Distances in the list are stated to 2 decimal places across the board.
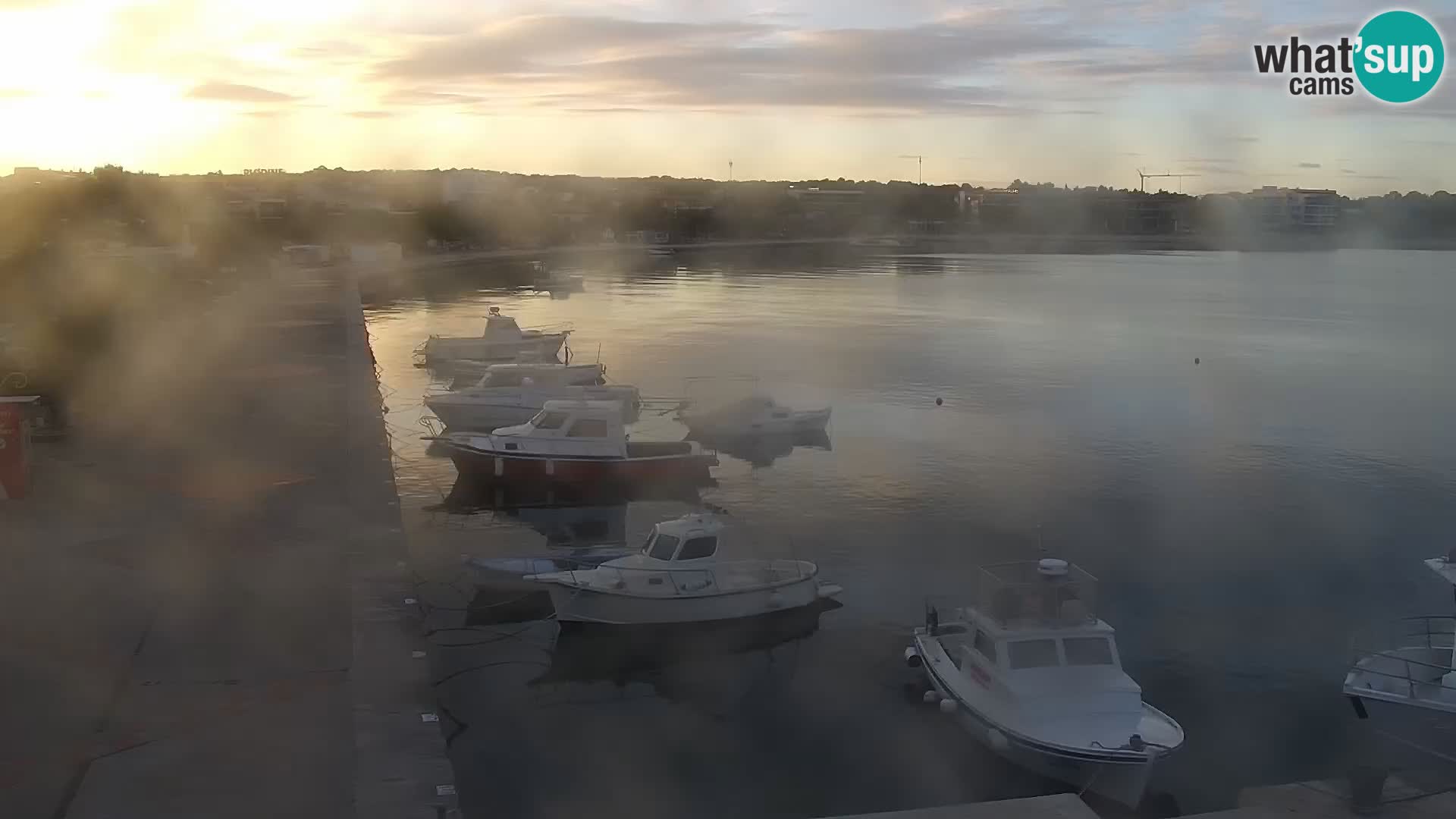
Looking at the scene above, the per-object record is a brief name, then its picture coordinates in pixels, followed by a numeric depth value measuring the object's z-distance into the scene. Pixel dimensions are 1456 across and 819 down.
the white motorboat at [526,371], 30.39
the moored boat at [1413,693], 12.27
